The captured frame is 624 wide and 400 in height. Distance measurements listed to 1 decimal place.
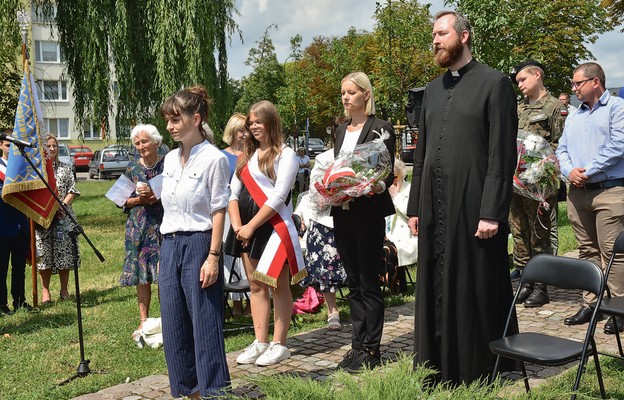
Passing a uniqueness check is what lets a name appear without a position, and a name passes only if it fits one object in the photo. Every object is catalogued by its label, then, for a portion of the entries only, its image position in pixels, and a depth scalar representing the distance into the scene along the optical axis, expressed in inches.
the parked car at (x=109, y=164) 1446.9
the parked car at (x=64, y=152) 1469.7
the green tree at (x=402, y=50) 974.4
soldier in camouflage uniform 287.1
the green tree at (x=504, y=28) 446.0
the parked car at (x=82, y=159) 1701.5
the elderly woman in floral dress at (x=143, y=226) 255.6
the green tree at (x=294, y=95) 1334.9
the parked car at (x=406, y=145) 1104.7
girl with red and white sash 223.0
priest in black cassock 169.3
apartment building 2187.5
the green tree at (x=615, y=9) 1381.6
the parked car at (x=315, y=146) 1741.9
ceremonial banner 316.8
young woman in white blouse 172.1
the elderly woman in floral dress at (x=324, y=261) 263.4
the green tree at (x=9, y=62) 593.3
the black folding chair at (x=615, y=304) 187.2
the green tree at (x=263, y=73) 1263.5
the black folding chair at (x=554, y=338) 151.1
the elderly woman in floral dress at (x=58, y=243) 346.6
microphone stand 220.8
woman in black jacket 209.0
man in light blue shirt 243.0
